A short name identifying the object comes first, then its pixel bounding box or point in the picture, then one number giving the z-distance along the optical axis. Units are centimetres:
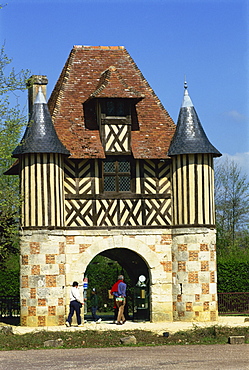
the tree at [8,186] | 2475
